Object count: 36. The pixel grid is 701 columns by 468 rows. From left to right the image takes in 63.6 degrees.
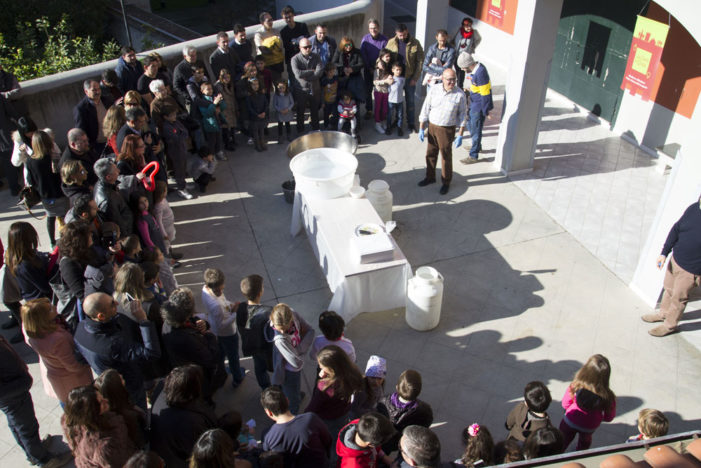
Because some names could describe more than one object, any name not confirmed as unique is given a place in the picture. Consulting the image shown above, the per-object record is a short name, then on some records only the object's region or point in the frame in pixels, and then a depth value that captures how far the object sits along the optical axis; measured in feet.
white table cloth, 19.86
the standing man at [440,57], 31.76
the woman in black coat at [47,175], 20.52
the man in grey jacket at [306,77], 30.81
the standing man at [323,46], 32.01
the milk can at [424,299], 19.49
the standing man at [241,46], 31.04
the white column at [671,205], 18.93
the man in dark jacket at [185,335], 14.44
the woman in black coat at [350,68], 31.63
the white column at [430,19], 33.86
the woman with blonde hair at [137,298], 14.96
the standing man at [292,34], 32.83
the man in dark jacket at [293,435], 12.12
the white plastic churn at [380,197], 24.44
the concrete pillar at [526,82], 25.91
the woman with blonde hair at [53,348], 13.82
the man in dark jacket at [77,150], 20.92
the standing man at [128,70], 27.73
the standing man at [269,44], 32.20
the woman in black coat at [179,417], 12.33
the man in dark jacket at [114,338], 13.73
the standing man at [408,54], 31.89
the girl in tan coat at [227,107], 29.27
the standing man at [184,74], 28.37
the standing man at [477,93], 28.86
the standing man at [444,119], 25.62
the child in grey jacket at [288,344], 14.90
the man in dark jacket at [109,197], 18.89
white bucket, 22.68
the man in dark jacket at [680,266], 18.44
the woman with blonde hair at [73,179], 19.11
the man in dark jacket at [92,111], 25.25
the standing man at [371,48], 32.81
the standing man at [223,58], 30.05
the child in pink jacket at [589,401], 14.20
